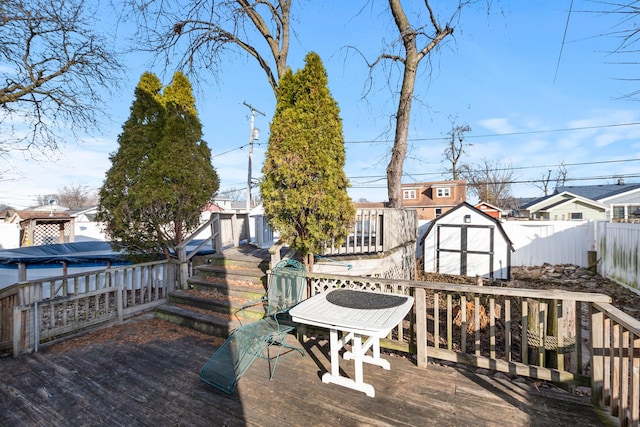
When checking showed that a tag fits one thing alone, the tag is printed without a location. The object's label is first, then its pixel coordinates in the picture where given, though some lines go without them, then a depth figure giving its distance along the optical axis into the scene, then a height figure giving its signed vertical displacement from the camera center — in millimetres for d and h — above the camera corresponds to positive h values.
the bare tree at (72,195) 41000 +2501
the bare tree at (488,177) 28758 +3544
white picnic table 2359 -951
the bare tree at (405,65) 7984 +4229
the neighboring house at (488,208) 20766 +174
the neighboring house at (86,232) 12138 -928
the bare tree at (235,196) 46781 +2636
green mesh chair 2740 -1319
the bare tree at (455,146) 22797 +5364
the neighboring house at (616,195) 17097 +953
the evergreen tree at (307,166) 3980 +638
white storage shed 10742 -1386
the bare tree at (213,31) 7234 +4890
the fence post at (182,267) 5258 -1037
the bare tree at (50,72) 6066 +3370
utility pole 13969 +3950
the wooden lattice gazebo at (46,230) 11789 -802
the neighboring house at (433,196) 25984 +1448
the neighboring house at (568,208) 18062 +140
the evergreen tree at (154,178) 5582 +692
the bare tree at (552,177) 30936 +3629
